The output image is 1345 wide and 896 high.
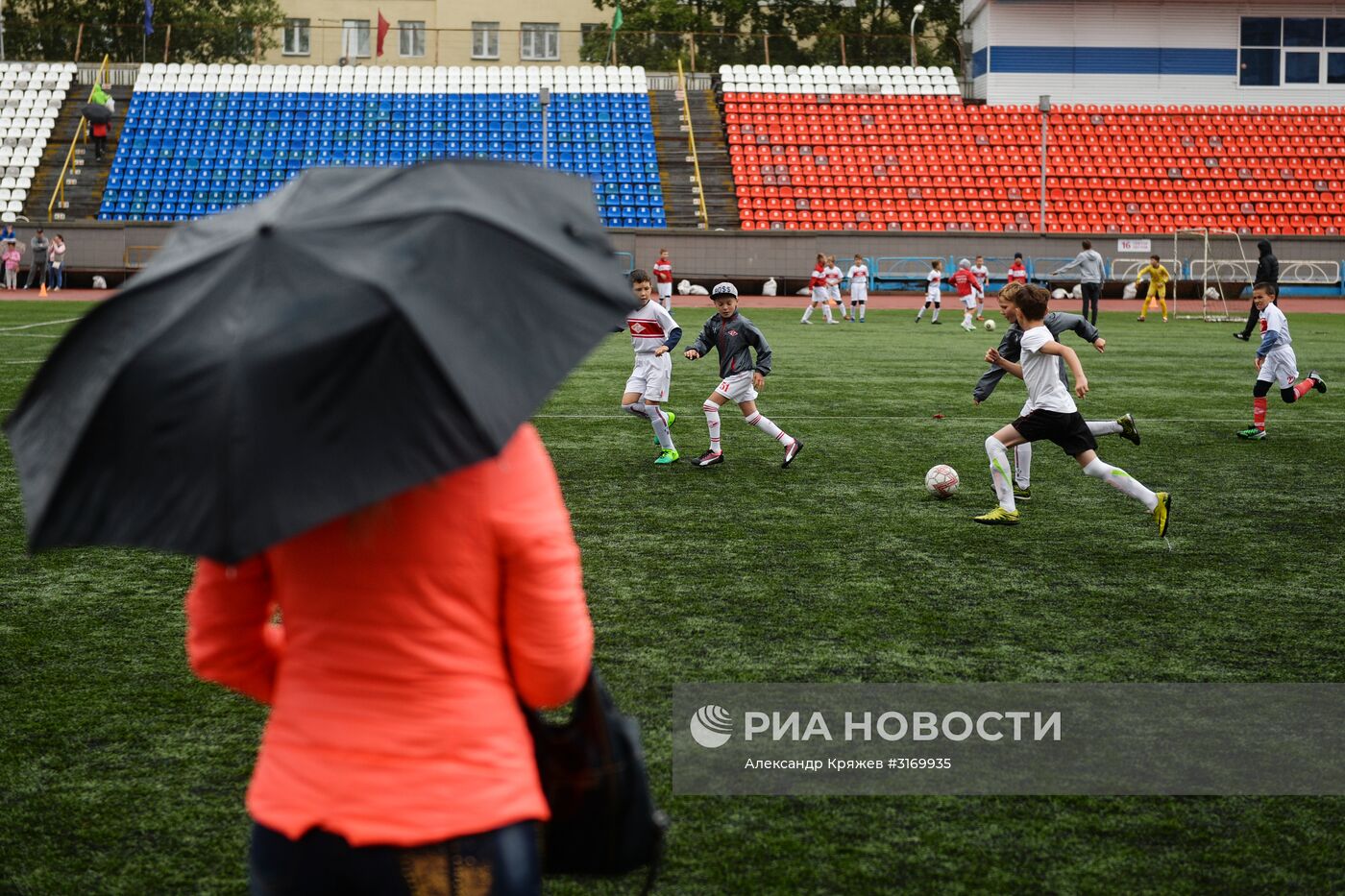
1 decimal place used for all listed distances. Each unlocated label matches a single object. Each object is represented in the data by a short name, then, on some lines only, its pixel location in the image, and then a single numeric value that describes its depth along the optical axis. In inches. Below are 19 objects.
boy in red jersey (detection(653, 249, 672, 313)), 1423.5
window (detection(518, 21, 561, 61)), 2231.8
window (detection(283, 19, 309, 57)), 2175.1
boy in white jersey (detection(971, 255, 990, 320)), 1315.2
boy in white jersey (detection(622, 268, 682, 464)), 522.3
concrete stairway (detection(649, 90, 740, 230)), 1738.4
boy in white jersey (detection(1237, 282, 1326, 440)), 586.9
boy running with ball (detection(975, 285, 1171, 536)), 395.2
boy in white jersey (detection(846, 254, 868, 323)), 1323.8
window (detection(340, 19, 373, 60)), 1995.6
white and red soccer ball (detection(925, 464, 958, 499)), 442.9
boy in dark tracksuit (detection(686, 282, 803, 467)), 511.8
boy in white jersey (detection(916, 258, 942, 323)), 1305.4
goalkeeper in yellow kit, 1382.9
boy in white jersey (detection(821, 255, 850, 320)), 1354.6
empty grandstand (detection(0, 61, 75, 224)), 1716.3
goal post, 1599.4
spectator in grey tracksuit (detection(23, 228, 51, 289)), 1533.0
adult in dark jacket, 1159.6
